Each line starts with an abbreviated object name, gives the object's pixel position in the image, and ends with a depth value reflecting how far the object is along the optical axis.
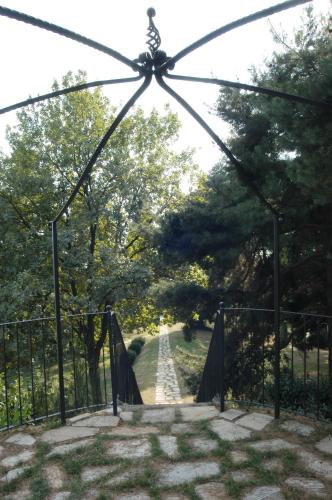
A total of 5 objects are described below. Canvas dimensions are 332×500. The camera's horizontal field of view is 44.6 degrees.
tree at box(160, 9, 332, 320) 4.60
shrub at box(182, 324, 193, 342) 9.36
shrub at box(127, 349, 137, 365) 21.23
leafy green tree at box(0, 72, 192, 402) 10.07
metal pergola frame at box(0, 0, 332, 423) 1.52
